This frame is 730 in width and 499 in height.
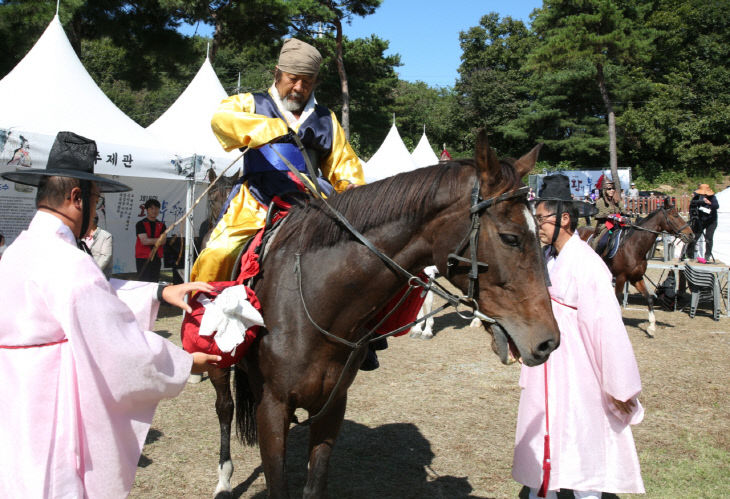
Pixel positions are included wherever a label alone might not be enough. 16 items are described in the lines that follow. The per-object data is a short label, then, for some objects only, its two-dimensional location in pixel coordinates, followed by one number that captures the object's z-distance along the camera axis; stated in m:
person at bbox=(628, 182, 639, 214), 25.51
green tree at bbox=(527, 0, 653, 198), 25.12
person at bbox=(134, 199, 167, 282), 9.33
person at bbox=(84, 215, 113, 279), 6.21
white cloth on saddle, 2.14
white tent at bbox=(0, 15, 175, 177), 7.13
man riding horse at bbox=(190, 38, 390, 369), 2.77
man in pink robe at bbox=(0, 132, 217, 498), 1.60
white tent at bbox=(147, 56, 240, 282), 8.95
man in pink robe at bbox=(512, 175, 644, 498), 2.83
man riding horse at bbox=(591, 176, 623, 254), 10.34
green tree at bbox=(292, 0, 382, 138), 23.00
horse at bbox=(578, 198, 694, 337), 9.75
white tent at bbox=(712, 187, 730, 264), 14.39
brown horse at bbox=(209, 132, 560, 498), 2.06
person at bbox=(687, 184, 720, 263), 13.70
